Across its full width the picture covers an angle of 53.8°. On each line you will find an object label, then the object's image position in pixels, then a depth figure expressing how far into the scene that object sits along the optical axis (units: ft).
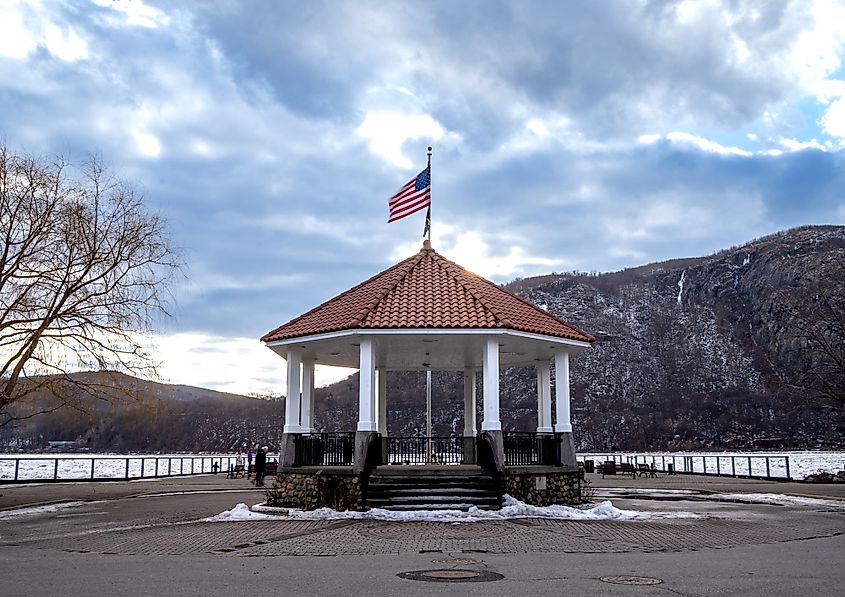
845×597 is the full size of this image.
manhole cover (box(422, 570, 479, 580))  29.27
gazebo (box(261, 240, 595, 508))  59.41
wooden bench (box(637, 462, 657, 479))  125.23
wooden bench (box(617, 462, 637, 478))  130.87
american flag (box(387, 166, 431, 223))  72.23
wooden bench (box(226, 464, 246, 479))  126.00
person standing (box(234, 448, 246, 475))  131.87
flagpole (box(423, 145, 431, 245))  75.97
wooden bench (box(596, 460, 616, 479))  131.85
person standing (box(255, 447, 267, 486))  98.22
